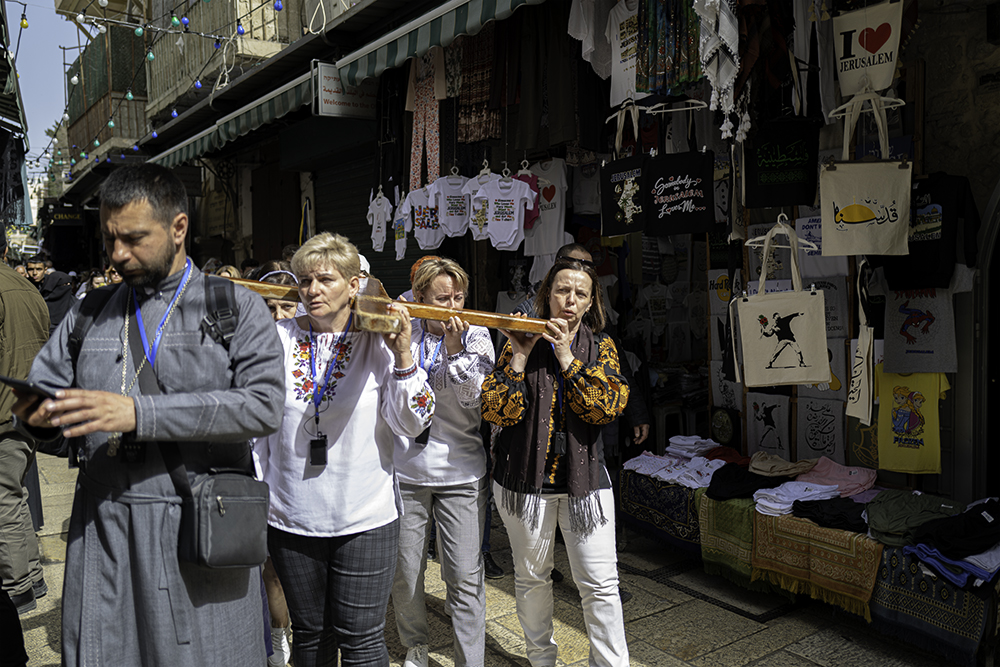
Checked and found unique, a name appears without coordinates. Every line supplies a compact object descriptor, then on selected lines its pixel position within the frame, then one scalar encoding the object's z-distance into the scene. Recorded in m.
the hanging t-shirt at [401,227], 6.79
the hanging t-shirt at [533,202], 5.91
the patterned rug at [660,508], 4.93
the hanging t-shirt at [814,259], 4.81
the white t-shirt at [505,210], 5.87
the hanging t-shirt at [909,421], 4.29
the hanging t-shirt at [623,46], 4.78
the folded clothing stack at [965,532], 3.52
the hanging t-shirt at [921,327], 4.17
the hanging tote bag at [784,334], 4.25
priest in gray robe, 1.89
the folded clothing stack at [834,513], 4.02
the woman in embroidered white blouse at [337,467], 2.55
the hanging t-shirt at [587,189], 6.00
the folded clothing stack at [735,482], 4.65
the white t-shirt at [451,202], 6.29
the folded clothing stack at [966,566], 3.41
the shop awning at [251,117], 7.47
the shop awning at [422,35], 4.93
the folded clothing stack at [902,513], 3.79
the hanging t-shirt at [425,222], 6.44
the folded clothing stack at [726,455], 5.29
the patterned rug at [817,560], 3.88
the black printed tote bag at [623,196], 4.96
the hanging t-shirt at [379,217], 7.32
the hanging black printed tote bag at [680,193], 4.65
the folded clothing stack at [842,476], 4.52
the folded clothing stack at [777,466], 4.85
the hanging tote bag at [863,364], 4.23
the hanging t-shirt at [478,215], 6.04
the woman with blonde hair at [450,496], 3.27
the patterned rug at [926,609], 3.40
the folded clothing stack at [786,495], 4.37
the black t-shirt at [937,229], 4.05
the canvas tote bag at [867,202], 3.94
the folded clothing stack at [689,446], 5.54
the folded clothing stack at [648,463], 5.30
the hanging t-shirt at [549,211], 5.91
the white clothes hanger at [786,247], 4.43
